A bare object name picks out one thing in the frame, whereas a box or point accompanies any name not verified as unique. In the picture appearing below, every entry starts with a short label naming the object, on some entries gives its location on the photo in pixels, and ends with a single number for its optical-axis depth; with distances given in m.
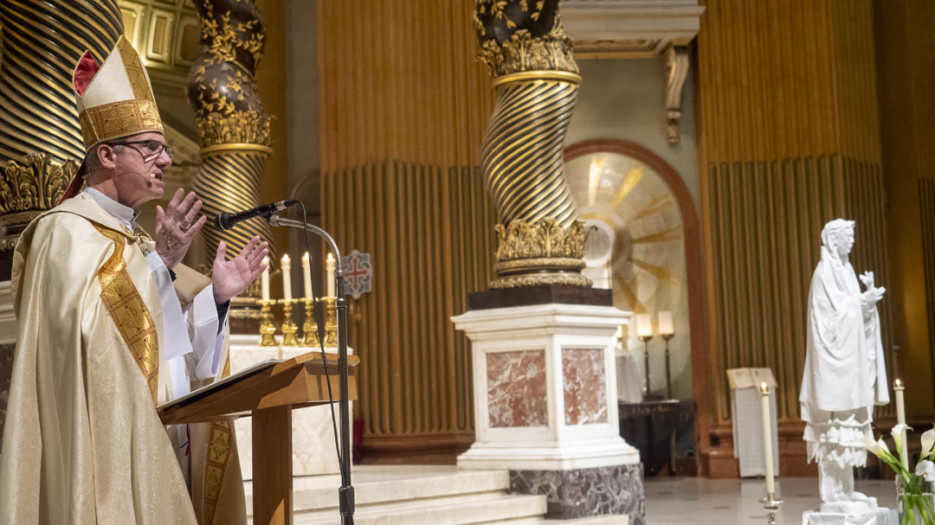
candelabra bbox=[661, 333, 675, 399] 12.01
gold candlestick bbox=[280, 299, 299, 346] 6.15
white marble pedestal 6.13
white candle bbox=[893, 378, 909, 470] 5.97
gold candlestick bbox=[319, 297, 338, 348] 6.32
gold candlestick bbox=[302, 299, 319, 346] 6.19
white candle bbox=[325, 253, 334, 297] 5.98
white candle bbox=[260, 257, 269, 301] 6.47
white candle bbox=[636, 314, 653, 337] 12.00
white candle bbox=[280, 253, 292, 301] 6.16
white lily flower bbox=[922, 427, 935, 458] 3.69
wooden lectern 2.66
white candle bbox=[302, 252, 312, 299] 5.16
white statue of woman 6.64
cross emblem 10.69
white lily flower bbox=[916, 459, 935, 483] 4.39
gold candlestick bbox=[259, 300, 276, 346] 6.08
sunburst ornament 12.31
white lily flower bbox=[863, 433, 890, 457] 4.00
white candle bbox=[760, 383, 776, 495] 5.29
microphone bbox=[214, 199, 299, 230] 3.10
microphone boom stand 3.05
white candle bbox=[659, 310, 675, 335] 11.94
